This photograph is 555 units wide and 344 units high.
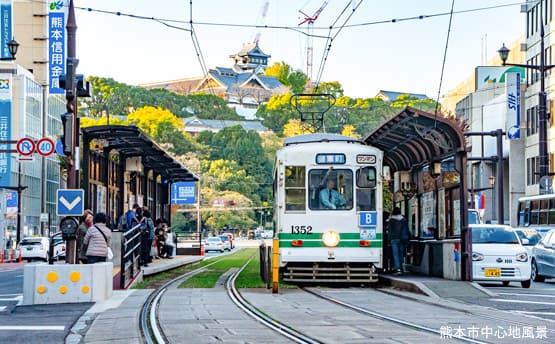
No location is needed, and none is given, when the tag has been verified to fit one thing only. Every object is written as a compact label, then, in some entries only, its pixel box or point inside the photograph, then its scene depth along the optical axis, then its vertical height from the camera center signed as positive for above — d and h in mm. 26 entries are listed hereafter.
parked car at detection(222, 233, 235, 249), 80562 -1054
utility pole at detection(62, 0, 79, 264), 20203 +2234
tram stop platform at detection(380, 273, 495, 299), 19500 -1217
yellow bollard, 20812 -869
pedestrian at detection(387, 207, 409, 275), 24969 -203
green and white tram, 22812 +302
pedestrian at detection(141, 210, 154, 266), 28400 -303
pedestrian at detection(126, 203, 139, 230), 26906 +187
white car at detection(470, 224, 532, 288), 24328 -906
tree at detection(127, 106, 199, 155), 105750 +9872
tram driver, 23172 +619
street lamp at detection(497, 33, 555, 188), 40500 +3768
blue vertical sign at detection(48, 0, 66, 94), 56034 +10212
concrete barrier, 18766 -1031
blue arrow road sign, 20078 +471
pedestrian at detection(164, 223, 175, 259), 37603 -722
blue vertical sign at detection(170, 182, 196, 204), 59231 +1916
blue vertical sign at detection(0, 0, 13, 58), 51638 +10086
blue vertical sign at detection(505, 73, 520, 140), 58753 +6939
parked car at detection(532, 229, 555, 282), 27922 -912
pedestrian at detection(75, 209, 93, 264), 21562 -44
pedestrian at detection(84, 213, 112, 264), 19922 -301
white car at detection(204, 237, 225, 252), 74250 -1359
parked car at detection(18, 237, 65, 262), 52312 -1085
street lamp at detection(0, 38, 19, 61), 34625 +6013
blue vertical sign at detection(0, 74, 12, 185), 66188 +5936
